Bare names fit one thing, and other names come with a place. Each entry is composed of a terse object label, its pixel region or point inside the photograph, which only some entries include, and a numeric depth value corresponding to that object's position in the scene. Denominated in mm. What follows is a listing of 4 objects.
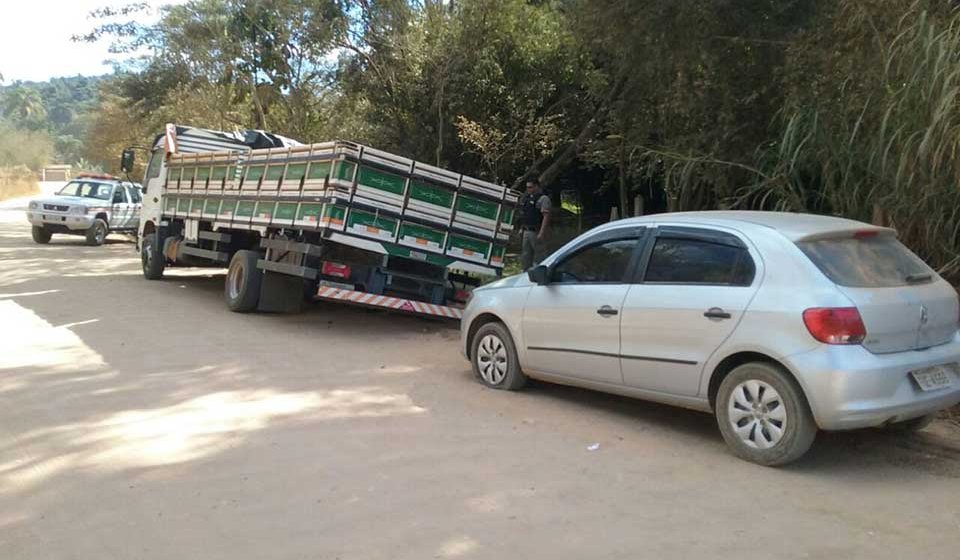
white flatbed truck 9352
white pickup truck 22562
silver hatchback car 4723
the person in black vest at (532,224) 12836
